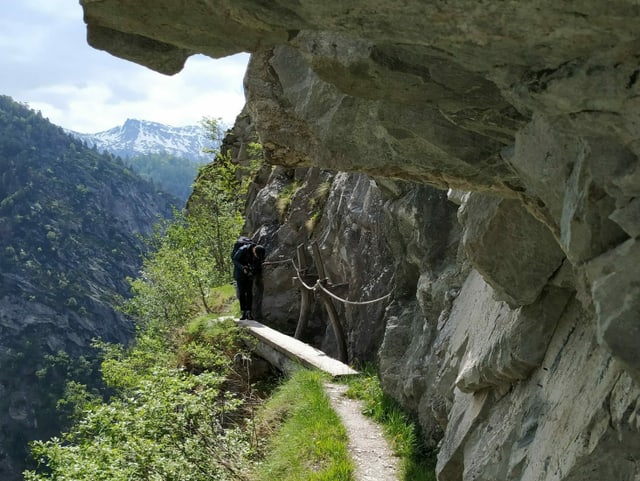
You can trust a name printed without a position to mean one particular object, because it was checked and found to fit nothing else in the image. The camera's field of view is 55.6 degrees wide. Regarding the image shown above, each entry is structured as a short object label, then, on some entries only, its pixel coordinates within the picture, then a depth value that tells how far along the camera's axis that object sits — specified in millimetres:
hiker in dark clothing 17031
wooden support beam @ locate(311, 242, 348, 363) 13133
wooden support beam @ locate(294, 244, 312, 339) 15797
